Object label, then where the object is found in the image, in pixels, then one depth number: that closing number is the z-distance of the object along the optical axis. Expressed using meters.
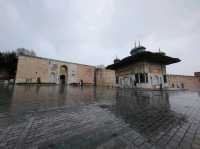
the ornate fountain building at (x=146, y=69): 16.23
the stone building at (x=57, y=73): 24.81
